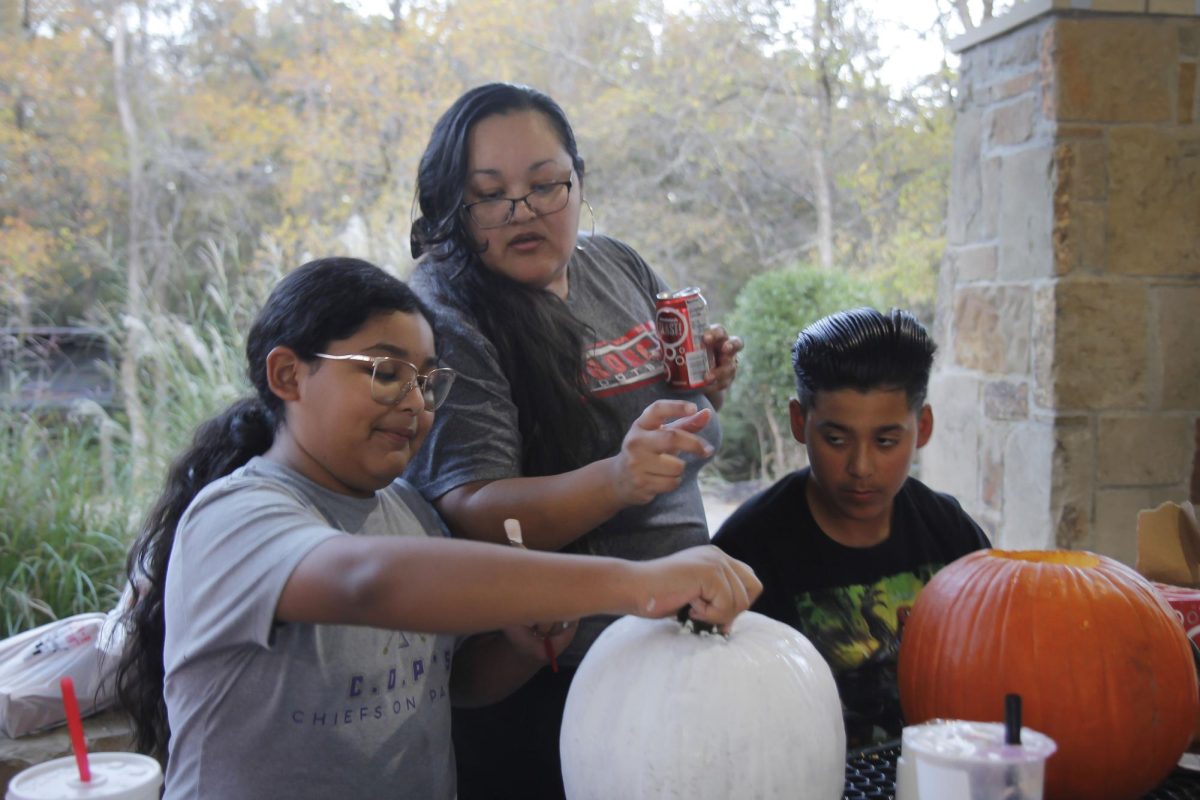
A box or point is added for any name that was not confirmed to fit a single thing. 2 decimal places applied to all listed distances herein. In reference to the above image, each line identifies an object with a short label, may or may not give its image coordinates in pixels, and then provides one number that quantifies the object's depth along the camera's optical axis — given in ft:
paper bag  6.01
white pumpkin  3.65
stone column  9.92
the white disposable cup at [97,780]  2.99
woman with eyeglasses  5.41
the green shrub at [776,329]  21.08
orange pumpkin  4.28
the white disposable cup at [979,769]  3.16
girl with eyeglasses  3.79
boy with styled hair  5.75
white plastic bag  8.41
